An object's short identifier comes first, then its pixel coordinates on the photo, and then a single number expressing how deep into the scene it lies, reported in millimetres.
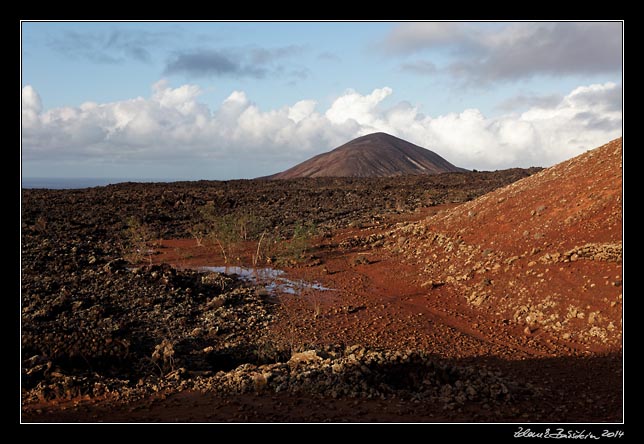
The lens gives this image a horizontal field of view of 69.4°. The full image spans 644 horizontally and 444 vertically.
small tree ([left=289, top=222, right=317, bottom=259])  16562
